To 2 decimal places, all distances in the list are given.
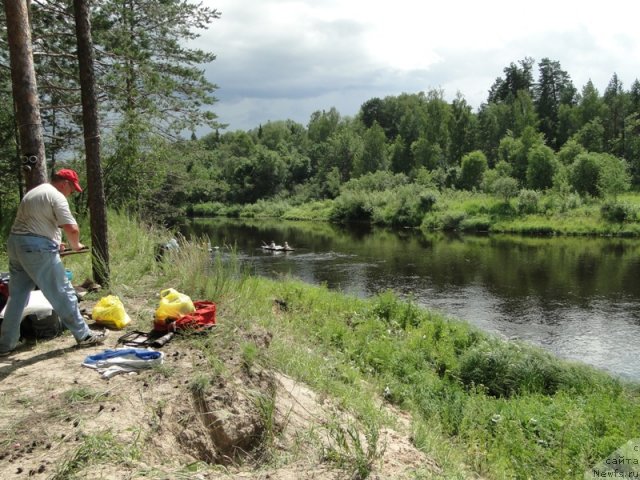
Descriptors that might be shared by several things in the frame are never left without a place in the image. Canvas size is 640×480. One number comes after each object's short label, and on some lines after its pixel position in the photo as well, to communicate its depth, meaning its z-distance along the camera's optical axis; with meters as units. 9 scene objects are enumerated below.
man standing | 5.24
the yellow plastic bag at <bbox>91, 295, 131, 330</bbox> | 6.40
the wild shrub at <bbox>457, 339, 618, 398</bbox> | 9.82
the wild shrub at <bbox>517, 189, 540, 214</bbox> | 46.53
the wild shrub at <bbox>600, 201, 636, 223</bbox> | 40.56
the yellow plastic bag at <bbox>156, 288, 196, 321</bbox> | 6.02
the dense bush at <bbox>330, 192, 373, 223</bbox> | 58.95
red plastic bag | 5.96
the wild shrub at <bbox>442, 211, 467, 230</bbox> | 47.88
